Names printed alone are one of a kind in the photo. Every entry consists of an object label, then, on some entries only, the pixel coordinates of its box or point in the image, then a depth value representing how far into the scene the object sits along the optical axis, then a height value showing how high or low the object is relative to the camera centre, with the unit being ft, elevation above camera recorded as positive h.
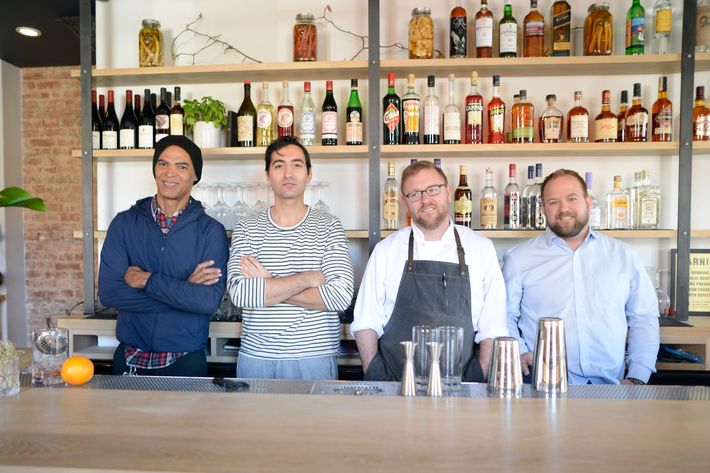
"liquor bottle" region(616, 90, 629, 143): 8.10 +1.36
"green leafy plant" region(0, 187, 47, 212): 4.67 +0.11
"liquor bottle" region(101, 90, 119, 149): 8.49 +1.33
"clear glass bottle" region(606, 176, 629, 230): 8.21 +0.07
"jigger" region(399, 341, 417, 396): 3.95 -1.13
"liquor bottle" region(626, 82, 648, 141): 7.93 +1.30
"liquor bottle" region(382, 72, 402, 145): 8.09 +1.36
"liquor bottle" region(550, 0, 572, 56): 8.00 +2.64
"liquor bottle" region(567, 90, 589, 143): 8.04 +1.30
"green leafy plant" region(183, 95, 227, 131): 8.27 +1.48
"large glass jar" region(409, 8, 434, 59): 8.10 +2.56
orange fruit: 4.21 -1.19
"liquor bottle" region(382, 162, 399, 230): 8.36 +0.16
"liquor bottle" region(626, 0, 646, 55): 7.89 +2.59
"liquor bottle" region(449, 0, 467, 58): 8.11 +2.60
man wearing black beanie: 6.07 -0.67
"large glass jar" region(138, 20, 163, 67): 8.63 +2.57
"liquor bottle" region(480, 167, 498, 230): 8.17 +0.11
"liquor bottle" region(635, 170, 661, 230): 8.17 +0.10
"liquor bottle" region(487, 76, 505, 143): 8.05 +1.35
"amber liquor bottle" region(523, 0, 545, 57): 8.01 +2.56
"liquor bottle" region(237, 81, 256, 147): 8.31 +1.26
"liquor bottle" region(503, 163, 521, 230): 8.21 +0.12
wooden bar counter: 2.81 -1.25
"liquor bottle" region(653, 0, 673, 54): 7.93 +2.69
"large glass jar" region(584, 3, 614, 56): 7.95 +2.57
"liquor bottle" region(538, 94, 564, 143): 8.05 +1.30
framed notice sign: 8.23 -1.02
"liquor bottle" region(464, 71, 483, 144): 8.02 +1.40
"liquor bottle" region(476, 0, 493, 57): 8.02 +2.61
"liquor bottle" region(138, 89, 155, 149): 8.38 +1.16
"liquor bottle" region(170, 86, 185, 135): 8.38 +1.39
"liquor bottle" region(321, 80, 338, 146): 8.23 +1.29
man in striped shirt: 5.83 -0.70
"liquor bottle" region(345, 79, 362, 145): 8.20 +1.29
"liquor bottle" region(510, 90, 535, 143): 8.08 +1.31
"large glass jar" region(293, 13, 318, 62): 8.30 +2.54
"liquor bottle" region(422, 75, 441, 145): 8.02 +1.33
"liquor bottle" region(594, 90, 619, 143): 7.91 +1.25
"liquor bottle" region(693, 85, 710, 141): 7.87 +1.33
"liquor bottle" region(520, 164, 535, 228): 8.22 +0.15
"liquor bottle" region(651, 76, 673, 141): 7.89 +1.39
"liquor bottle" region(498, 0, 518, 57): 7.90 +2.52
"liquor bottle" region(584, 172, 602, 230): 8.04 -0.03
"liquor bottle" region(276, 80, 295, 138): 8.28 +1.42
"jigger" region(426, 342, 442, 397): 3.92 -1.12
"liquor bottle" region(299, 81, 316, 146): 8.22 +1.28
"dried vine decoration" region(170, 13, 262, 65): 9.07 +2.75
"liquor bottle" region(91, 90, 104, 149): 8.50 +1.37
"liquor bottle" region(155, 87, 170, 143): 8.48 +1.40
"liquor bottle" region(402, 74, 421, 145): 8.00 +1.37
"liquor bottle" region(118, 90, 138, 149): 8.41 +1.35
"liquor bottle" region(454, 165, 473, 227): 8.26 +0.16
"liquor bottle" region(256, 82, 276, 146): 8.33 +1.34
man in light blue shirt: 6.23 -0.93
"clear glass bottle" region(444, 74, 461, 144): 8.00 +1.27
